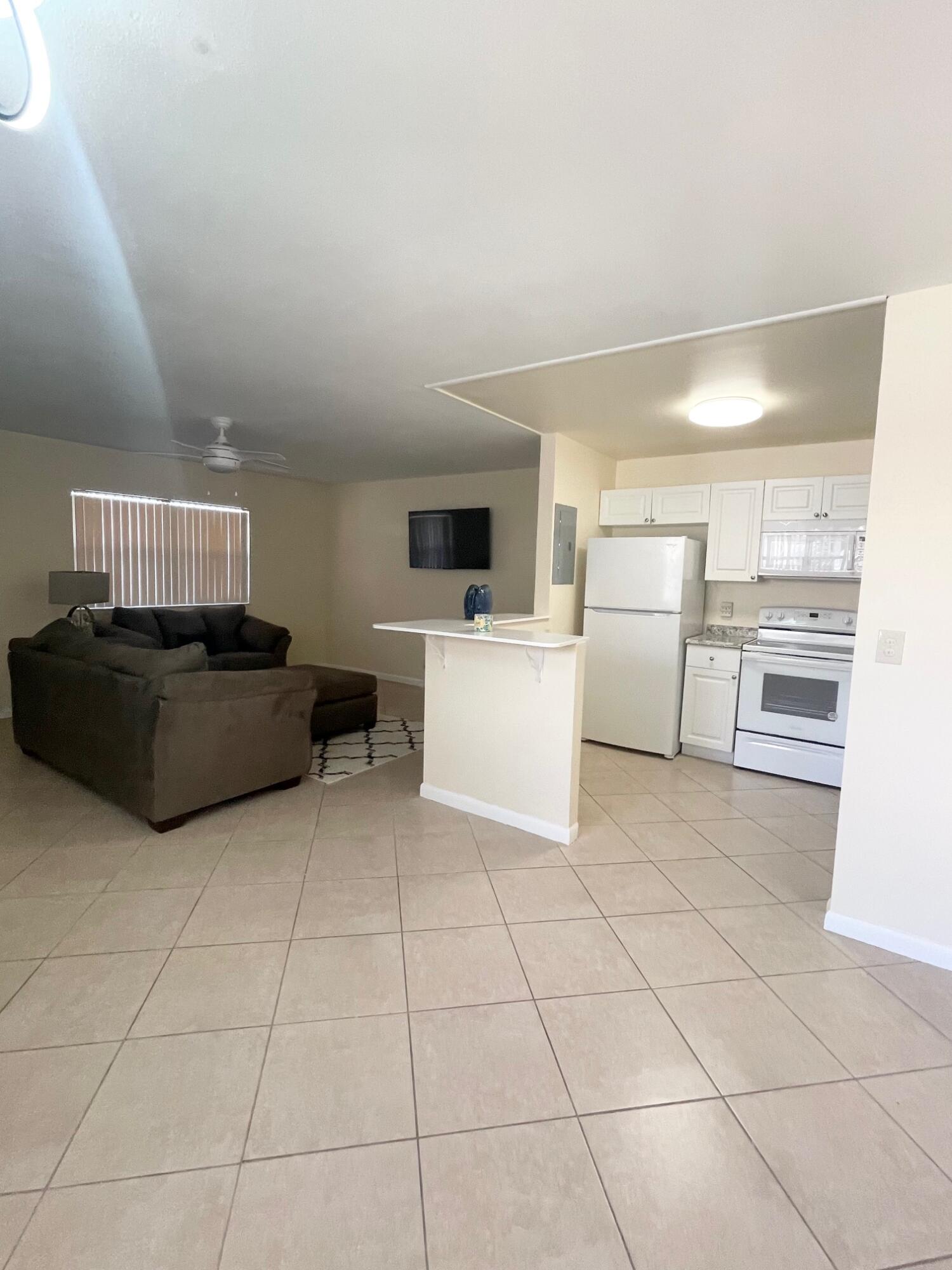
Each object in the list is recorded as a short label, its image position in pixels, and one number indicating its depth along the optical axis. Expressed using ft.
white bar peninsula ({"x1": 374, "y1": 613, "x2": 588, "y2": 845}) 9.62
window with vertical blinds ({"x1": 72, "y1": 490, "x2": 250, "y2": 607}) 17.15
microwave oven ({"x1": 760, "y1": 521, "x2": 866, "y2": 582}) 12.42
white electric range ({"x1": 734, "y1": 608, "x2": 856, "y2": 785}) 12.07
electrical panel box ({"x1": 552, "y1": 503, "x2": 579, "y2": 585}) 13.85
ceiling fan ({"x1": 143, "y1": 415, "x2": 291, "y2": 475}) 12.89
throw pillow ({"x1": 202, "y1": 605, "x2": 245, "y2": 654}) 18.86
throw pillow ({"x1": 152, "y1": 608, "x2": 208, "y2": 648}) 17.63
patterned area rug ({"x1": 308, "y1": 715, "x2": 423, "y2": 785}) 12.78
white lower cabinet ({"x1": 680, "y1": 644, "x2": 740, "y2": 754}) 13.43
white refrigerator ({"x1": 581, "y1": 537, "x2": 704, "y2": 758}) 13.64
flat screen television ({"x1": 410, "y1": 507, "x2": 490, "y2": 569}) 19.07
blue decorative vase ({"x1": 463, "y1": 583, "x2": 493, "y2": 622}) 11.27
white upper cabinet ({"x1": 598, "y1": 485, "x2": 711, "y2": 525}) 14.30
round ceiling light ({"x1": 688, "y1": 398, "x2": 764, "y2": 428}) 9.76
